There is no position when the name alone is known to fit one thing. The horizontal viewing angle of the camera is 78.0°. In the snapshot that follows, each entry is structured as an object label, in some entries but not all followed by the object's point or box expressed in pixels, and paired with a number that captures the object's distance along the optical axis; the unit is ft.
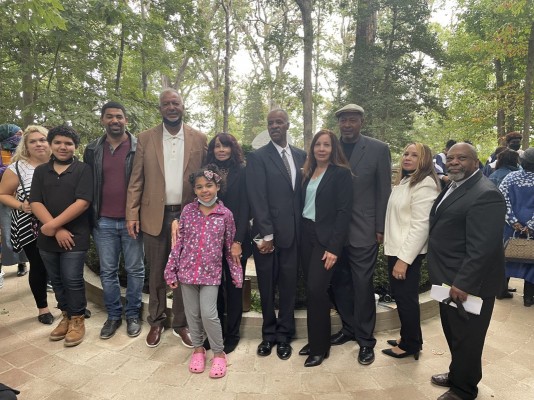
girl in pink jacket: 9.53
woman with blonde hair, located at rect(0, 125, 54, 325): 12.28
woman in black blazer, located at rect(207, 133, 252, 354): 10.21
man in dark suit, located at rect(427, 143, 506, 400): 7.48
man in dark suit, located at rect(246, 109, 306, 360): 10.09
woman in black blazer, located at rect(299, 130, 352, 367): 9.57
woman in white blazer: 9.21
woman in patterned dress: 14.24
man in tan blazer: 10.83
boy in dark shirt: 10.68
